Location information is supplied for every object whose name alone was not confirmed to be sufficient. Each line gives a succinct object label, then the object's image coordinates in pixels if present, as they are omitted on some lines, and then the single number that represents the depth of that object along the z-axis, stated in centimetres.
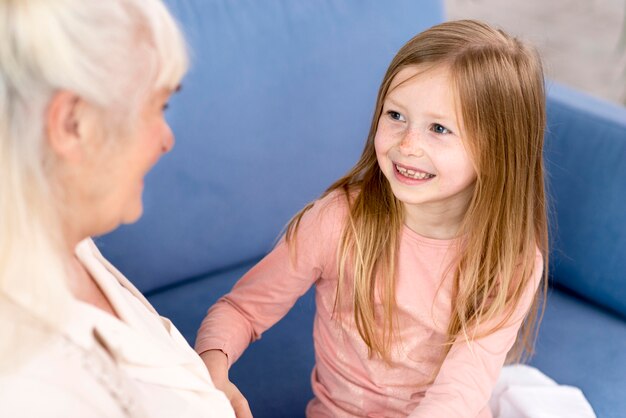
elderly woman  111
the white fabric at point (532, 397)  167
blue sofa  175
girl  152
